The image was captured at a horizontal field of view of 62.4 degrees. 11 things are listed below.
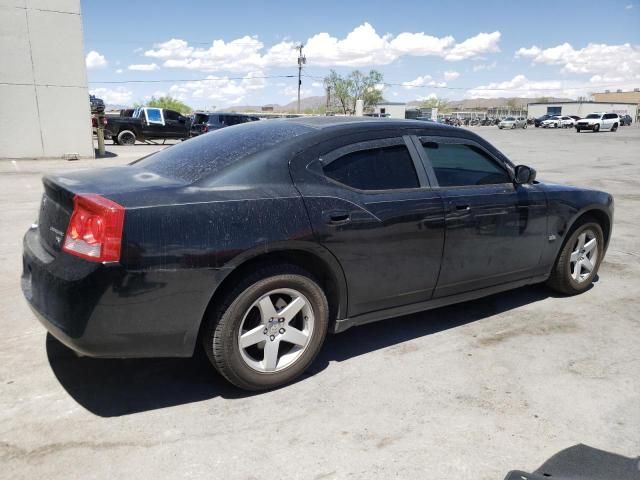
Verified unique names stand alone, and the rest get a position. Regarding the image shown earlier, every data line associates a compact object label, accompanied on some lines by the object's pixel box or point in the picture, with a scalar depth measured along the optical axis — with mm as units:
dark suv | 23281
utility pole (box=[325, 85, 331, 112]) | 93788
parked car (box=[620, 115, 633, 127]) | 66962
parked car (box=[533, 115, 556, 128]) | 65375
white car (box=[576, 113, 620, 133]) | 46781
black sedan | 2652
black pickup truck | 24141
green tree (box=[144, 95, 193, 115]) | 98369
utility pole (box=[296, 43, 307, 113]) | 73594
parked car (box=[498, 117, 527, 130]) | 61156
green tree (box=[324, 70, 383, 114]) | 94375
